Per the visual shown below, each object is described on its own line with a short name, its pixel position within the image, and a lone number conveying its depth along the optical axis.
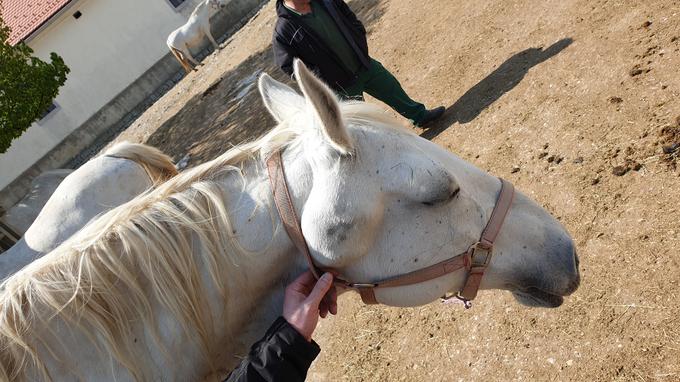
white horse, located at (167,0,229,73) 14.05
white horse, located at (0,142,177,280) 2.79
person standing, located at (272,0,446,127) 3.67
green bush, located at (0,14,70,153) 10.73
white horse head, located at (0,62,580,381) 1.40
